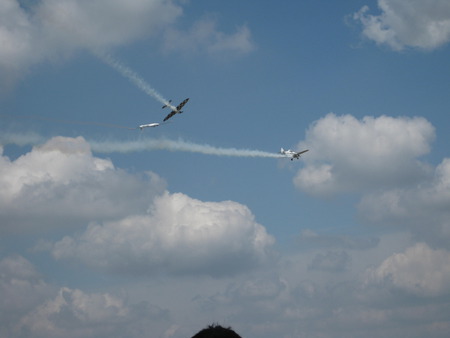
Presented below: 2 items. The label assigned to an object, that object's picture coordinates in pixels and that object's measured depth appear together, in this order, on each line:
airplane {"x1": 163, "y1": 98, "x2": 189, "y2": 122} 178.25
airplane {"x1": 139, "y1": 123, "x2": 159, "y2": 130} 180.38
